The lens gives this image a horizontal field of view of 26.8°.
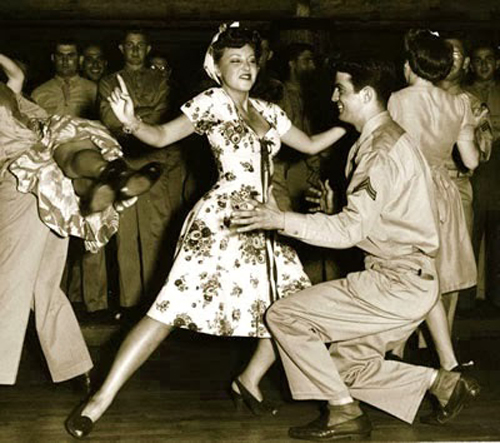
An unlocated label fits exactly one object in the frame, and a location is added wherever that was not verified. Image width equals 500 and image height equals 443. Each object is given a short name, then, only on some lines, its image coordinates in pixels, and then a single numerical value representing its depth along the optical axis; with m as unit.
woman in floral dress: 4.00
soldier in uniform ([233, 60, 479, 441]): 3.84
